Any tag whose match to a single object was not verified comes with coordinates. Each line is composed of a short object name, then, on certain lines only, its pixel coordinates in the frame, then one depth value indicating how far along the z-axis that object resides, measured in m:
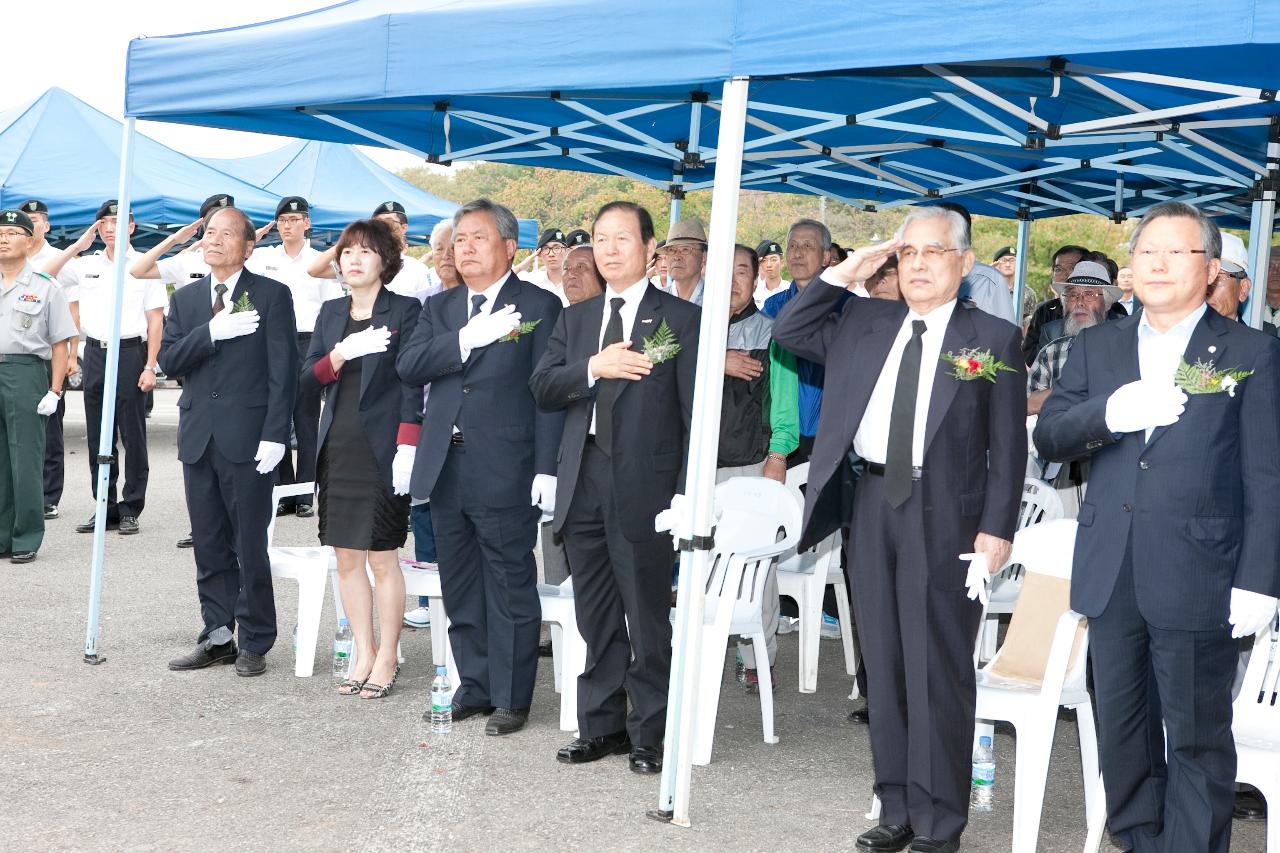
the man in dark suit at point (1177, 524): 3.34
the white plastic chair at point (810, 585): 5.71
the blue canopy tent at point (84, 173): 13.10
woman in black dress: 5.33
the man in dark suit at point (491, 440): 4.98
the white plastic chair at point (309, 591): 5.77
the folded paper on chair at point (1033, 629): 4.32
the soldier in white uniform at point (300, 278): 8.98
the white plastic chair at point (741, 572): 4.83
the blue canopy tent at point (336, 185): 16.06
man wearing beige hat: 6.08
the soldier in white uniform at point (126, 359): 9.02
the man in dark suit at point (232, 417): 5.63
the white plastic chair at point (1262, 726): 3.59
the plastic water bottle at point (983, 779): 4.39
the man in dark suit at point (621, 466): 4.57
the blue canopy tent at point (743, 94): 3.62
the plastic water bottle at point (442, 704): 5.06
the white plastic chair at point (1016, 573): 5.33
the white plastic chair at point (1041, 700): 3.88
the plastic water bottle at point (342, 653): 5.86
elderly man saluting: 3.86
